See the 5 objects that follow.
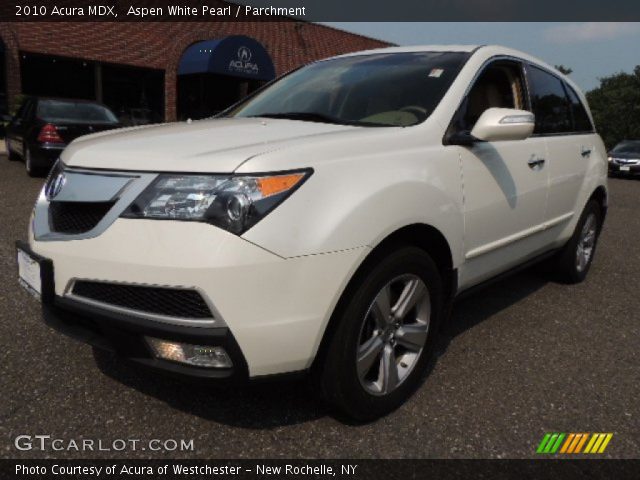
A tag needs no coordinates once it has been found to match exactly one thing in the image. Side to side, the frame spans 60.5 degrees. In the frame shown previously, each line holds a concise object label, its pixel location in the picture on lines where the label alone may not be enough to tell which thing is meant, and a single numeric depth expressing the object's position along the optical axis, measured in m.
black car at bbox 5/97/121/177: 8.53
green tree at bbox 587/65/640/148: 47.72
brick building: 16.39
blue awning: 18.06
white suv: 1.81
